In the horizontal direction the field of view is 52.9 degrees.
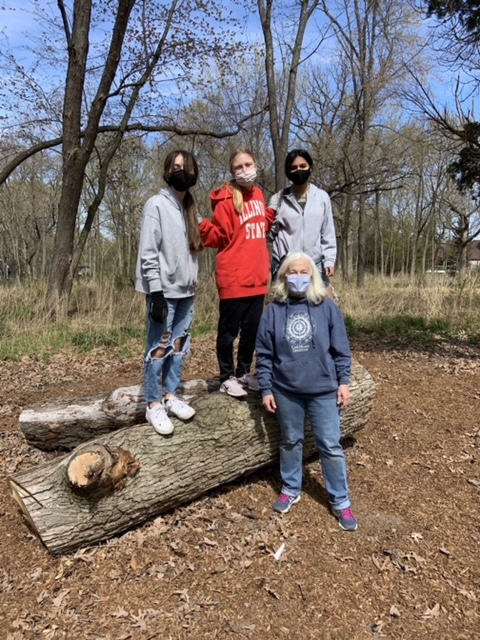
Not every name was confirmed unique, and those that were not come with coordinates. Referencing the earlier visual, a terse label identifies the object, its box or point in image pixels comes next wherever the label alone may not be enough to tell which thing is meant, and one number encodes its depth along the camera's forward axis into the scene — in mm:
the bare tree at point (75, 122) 9914
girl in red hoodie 3639
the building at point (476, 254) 58478
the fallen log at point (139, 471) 2875
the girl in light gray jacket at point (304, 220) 3656
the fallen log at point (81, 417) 4133
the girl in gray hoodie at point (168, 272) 3307
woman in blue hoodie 3103
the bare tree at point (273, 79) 11078
